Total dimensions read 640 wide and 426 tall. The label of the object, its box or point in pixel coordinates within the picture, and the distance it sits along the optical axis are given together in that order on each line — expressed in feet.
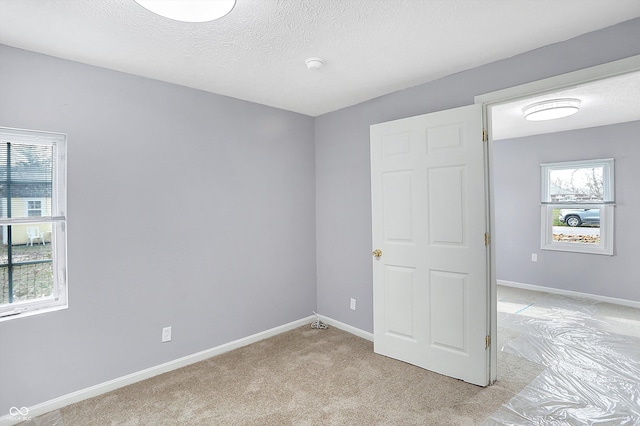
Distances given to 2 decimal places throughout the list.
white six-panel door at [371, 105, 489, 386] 8.03
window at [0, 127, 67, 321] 7.11
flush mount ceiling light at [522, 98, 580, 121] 11.02
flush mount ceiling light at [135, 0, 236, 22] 4.72
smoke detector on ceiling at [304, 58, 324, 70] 7.74
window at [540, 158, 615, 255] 15.07
